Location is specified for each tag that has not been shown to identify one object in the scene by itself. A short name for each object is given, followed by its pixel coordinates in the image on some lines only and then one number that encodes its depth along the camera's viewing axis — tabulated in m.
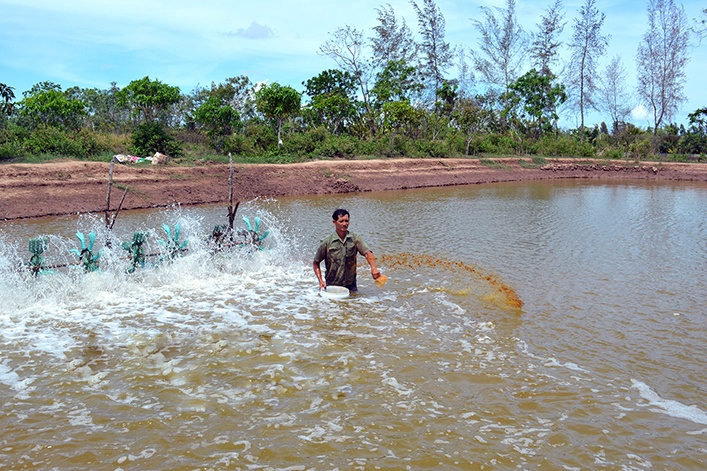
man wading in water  7.02
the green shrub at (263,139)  30.70
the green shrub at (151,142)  24.02
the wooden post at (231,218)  10.04
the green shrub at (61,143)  21.75
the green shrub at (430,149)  33.84
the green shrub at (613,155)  42.28
